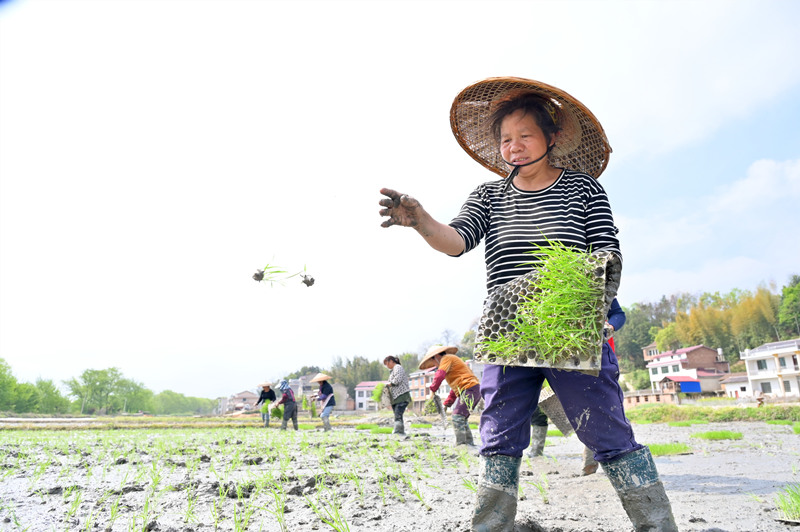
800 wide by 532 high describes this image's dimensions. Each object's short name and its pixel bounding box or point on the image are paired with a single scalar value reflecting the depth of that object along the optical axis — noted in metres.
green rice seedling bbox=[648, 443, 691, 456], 5.29
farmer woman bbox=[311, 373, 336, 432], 12.70
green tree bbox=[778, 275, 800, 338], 55.09
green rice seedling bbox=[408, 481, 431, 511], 2.68
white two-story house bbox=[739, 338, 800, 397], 36.47
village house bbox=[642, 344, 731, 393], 46.22
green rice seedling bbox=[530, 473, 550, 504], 2.83
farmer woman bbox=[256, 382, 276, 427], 16.16
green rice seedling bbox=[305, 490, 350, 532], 2.12
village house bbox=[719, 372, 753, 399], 40.44
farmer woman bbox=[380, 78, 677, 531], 1.72
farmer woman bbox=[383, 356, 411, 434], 9.23
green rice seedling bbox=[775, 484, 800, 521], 2.15
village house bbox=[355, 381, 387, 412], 71.19
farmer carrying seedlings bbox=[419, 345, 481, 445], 6.03
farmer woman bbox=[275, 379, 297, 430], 13.52
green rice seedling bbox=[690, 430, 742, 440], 7.95
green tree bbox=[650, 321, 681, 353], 65.56
